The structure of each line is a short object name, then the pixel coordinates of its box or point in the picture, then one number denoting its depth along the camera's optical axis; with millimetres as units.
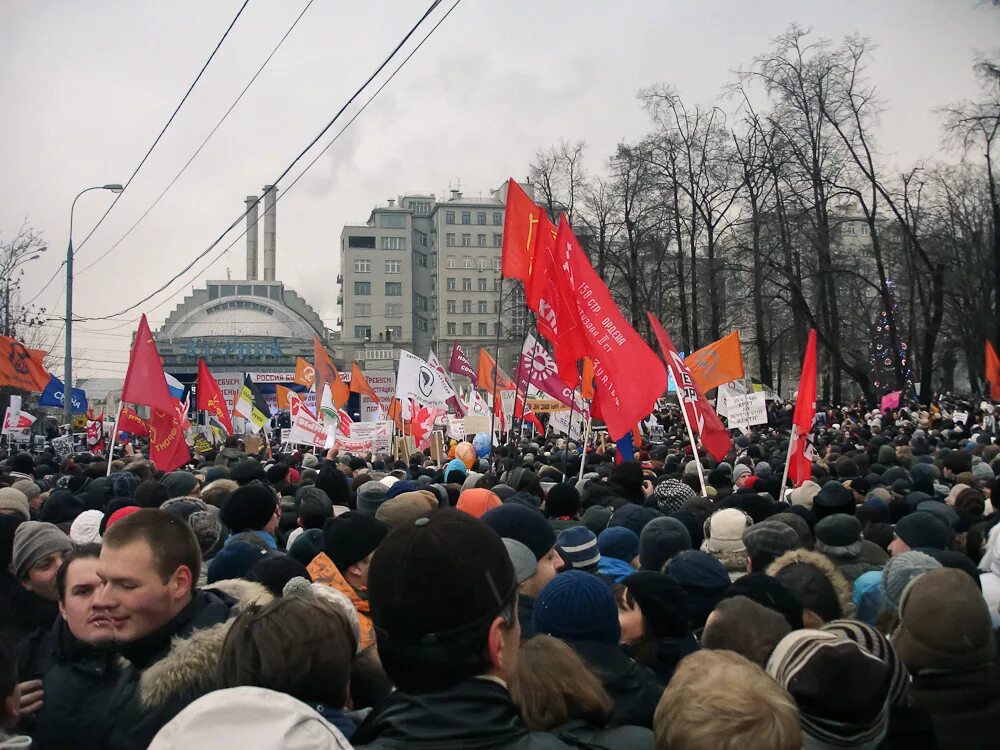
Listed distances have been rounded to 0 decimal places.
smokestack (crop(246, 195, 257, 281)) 88312
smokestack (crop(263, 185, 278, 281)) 89312
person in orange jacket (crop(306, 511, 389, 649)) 4660
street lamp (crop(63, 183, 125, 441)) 27047
